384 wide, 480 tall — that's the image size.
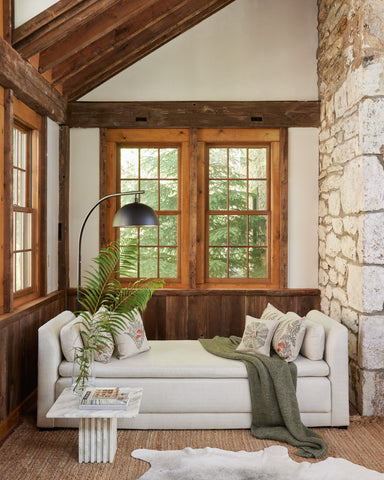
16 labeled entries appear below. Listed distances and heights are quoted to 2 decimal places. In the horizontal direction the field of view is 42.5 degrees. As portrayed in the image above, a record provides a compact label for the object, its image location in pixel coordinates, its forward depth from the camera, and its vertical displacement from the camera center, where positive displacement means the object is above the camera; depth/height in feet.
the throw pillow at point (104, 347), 13.18 -3.04
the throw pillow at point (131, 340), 13.78 -3.00
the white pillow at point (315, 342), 13.48 -2.96
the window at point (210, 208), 18.74 +1.00
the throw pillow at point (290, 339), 13.41 -2.89
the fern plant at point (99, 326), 12.10 -2.50
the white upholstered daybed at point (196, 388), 12.89 -4.02
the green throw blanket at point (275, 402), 12.22 -4.31
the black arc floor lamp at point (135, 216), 14.12 +0.53
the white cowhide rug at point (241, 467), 10.28 -5.03
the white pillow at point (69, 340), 13.15 -2.82
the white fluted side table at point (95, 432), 10.80 -4.40
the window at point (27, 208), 14.66 +0.80
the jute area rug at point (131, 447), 10.59 -5.09
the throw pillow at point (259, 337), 13.83 -2.91
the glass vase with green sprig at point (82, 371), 11.87 -3.44
